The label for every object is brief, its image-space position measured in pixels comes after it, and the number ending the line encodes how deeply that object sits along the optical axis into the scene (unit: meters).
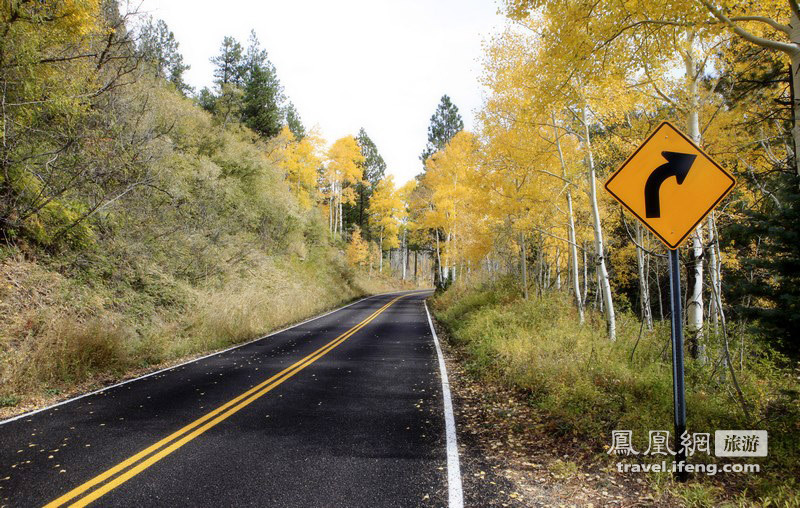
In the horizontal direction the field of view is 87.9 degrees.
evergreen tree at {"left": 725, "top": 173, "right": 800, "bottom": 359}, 3.74
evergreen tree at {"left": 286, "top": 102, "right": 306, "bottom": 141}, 43.75
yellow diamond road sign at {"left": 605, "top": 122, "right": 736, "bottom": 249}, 3.65
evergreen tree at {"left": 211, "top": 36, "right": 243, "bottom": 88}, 35.41
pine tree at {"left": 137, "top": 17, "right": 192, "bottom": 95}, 31.86
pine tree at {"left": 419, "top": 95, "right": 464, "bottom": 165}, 41.25
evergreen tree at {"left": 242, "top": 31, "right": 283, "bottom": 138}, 31.86
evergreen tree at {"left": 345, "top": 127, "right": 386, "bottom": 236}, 49.97
